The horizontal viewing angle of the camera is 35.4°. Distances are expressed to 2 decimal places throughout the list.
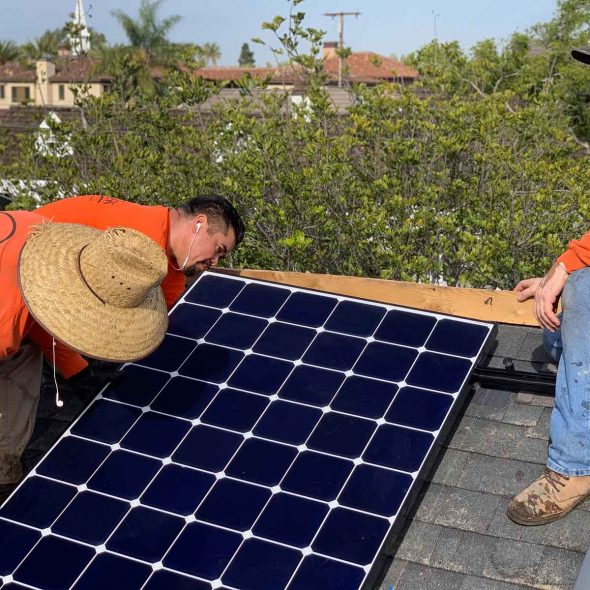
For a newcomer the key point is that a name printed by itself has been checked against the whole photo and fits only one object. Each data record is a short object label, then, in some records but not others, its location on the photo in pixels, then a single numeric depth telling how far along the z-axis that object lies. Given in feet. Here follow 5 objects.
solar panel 13.53
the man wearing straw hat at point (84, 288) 15.01
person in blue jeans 14.11
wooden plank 19.21
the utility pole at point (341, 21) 191.33
